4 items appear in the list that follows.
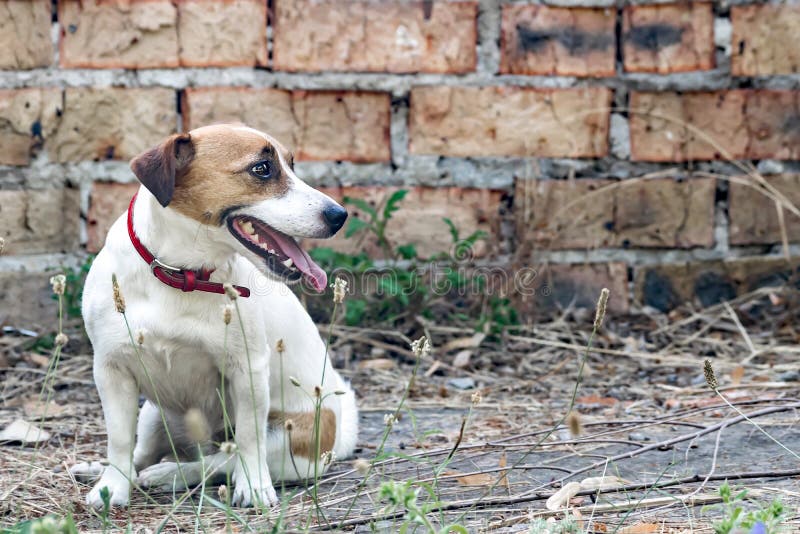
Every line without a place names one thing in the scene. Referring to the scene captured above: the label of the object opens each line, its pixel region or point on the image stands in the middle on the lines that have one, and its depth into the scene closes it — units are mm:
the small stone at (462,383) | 5569
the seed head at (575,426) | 2953
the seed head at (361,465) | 2721
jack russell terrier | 3863
